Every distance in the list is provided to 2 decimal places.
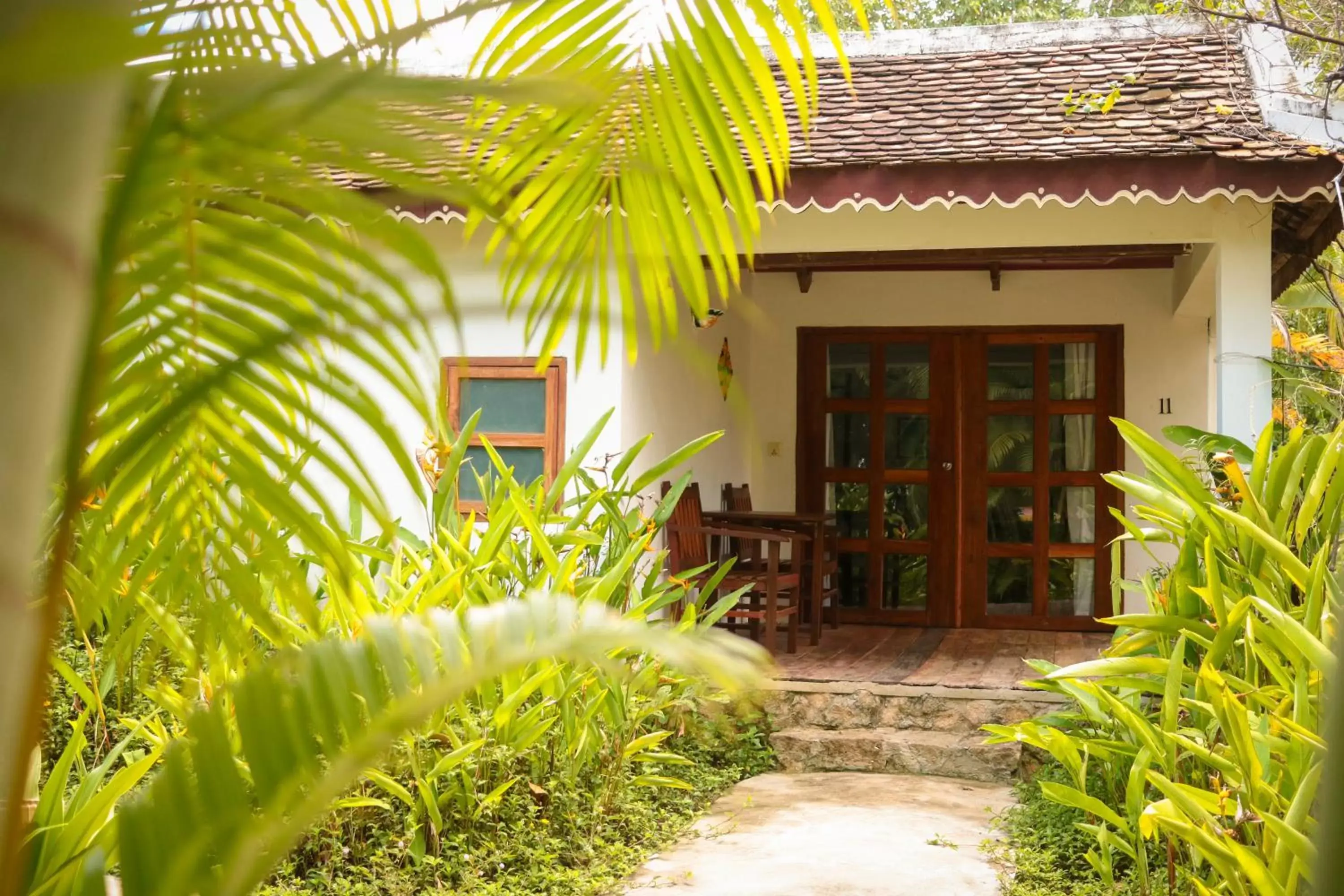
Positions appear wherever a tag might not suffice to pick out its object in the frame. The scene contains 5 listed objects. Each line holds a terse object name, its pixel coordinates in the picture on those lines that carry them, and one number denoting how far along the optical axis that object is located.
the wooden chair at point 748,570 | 6.98
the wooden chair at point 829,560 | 8.70
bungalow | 5.79
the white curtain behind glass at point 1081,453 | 8.94
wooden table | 7.73
